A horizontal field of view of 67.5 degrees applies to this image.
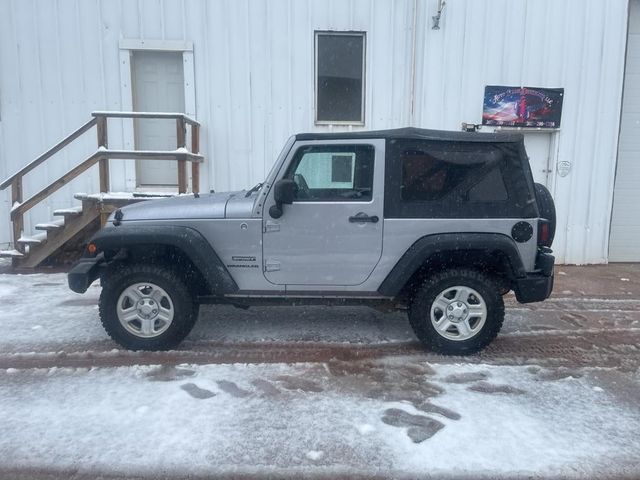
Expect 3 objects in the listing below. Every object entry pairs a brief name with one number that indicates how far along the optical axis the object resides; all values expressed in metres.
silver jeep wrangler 4.04
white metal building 7.96
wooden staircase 7.04
